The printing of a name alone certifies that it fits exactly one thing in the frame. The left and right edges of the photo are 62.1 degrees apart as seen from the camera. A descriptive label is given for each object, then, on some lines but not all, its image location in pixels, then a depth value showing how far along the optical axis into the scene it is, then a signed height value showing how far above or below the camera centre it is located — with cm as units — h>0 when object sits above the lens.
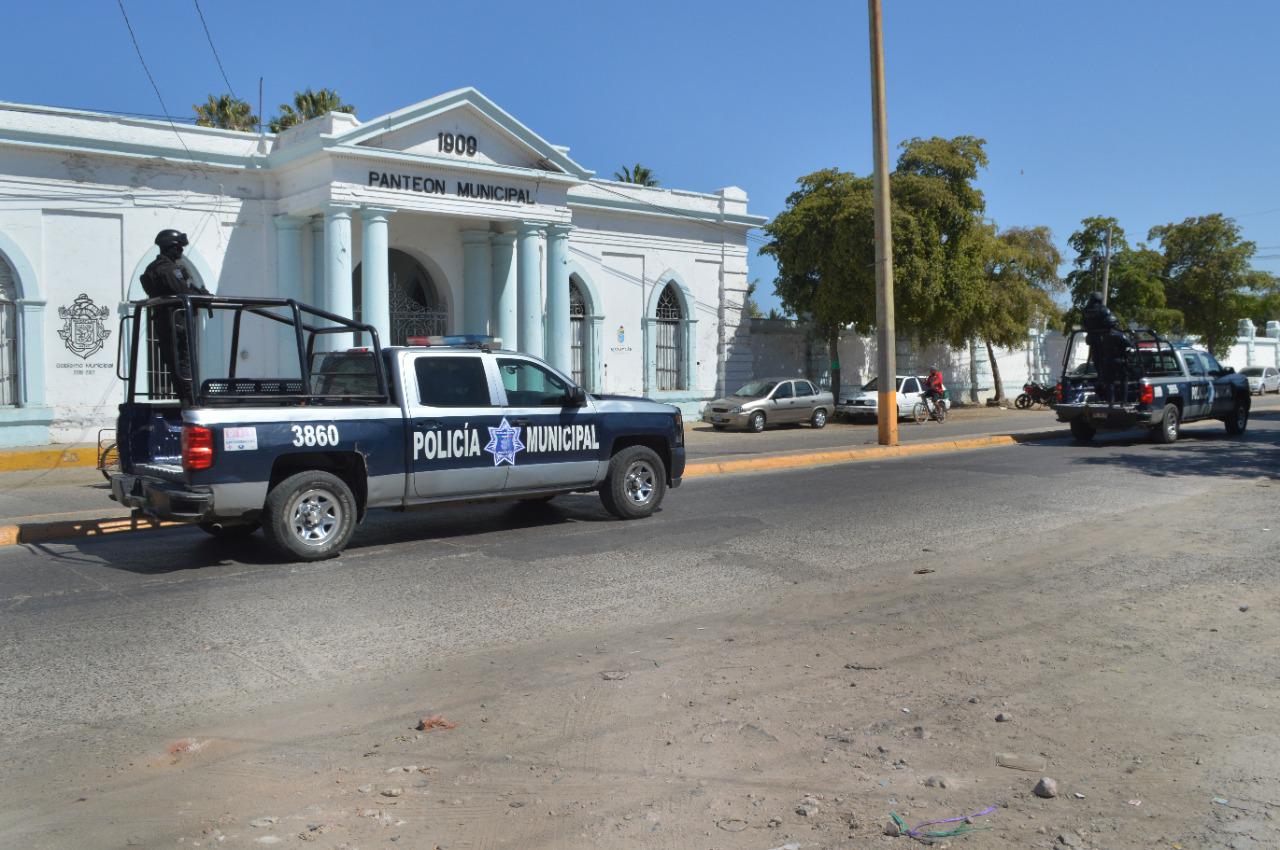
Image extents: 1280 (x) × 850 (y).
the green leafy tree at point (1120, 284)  4575 +448
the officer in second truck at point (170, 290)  887 +100
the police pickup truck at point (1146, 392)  1878 -10
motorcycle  3694 -25
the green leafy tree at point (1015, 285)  3356 +343
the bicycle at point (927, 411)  3083 -62
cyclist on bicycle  3142 -2
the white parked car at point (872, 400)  2969 -27
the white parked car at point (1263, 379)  4728 +26
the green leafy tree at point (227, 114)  3894 +1064
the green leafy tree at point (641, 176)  5475 +1128
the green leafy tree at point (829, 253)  2927 +395
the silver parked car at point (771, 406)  2686 -38
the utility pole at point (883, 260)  1942 +239
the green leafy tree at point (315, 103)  4153 +1158
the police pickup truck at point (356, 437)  845 -36
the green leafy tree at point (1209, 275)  4725 +499
